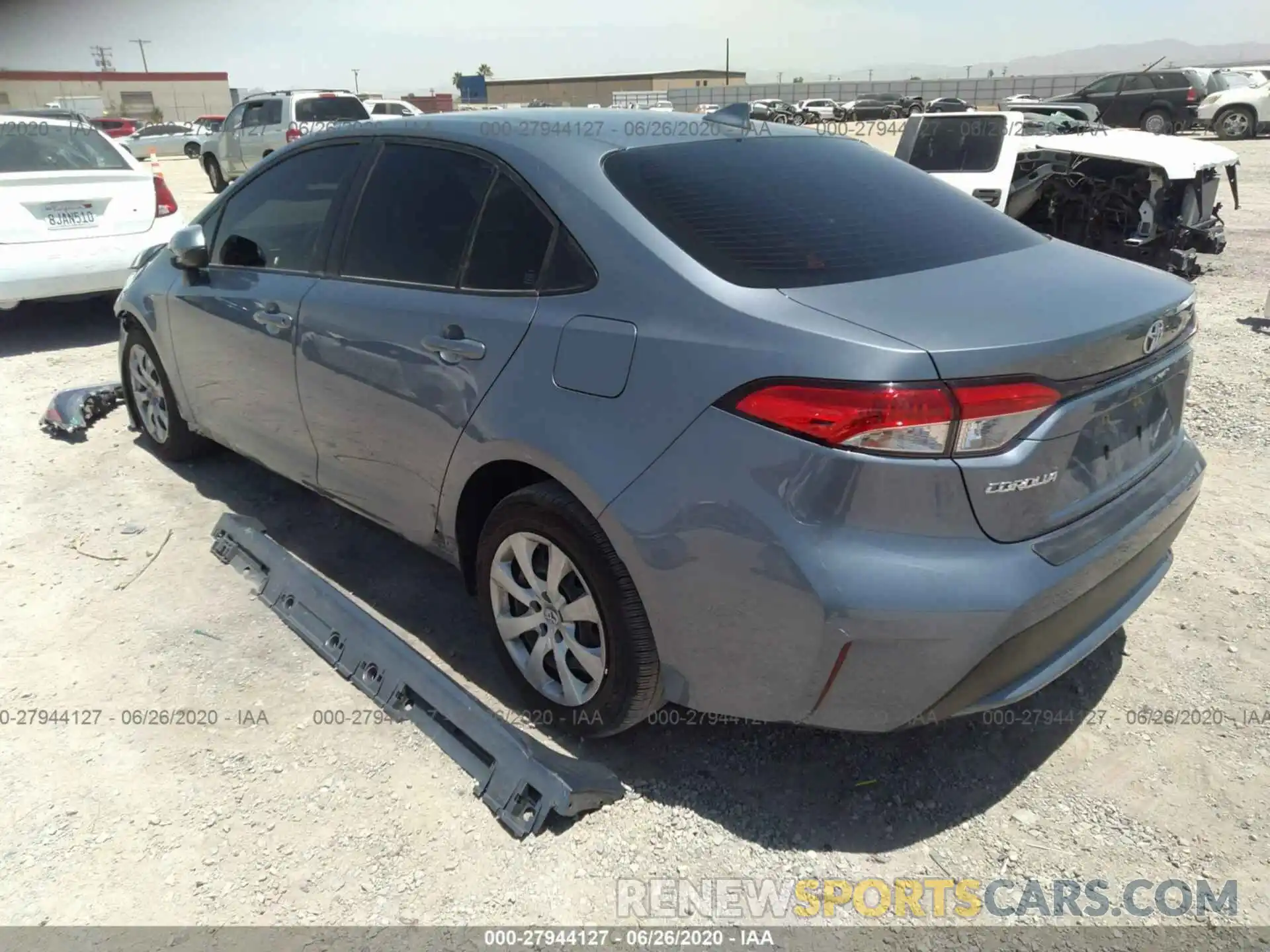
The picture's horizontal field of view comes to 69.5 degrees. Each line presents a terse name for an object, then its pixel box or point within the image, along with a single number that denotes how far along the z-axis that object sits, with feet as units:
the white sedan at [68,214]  21.26
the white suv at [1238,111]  74.79
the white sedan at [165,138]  111.86
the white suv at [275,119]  52.01
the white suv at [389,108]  64.08
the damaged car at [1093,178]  26.43
